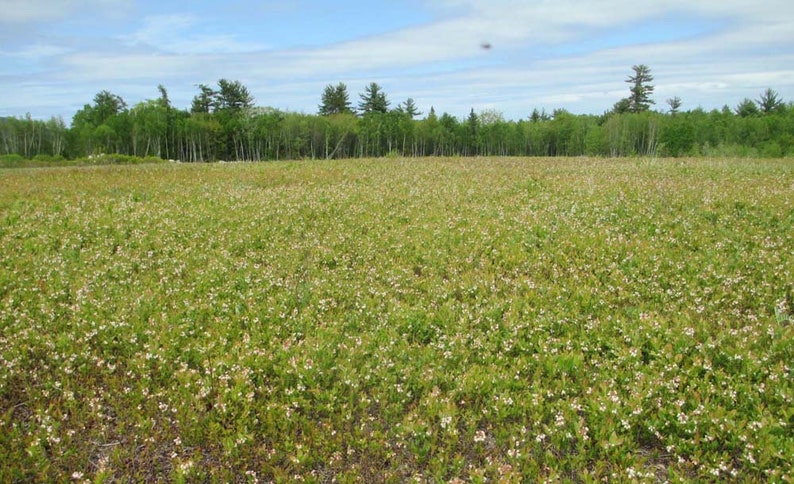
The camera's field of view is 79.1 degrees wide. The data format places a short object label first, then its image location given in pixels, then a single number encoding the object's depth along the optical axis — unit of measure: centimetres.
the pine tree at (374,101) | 12294
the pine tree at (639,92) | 11619
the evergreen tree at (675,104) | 12450
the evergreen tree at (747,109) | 11062
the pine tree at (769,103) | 10756
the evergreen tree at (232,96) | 10744
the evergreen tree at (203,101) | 10812
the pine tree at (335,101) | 12389
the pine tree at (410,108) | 13438
